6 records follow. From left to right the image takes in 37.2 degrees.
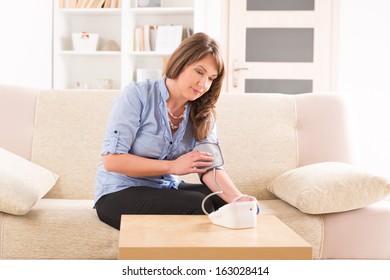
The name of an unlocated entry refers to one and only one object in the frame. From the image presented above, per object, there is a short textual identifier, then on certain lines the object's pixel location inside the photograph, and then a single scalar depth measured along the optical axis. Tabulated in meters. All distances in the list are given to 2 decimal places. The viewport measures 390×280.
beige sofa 2.52
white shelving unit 4.96
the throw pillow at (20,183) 1.98
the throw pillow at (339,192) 2.07
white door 5.22
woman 1.86
